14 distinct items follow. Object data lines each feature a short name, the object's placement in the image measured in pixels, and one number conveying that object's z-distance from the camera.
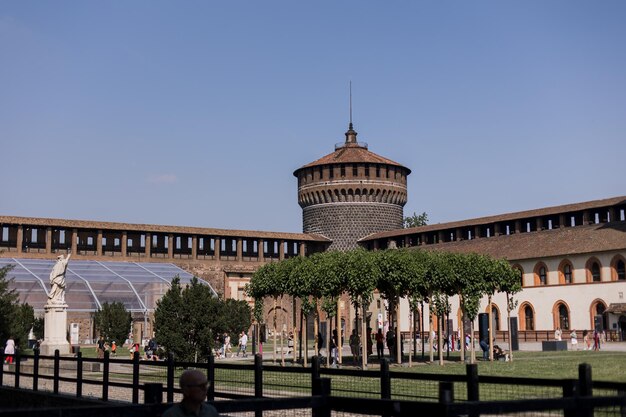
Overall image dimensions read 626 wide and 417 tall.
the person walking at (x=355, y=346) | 29.48
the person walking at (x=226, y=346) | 36.63
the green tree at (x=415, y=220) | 102.19
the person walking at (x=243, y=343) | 38.68
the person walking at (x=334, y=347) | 28.45
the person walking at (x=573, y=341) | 40.90
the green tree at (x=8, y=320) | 28.81
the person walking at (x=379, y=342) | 27.75
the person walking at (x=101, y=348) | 33.06
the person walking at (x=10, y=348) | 27.22
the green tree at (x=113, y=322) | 42.28
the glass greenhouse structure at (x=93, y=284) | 46.94
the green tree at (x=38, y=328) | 43.89
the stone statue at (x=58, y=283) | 29.09
